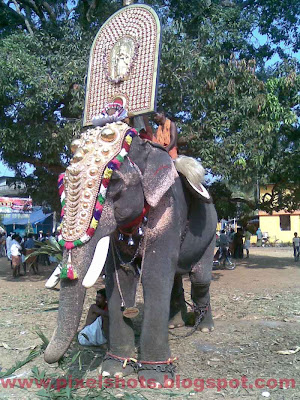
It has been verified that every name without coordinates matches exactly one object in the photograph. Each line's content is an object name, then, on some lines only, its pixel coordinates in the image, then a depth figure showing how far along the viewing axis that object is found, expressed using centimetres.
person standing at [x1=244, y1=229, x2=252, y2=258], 1993
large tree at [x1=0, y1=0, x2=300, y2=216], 939
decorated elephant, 331
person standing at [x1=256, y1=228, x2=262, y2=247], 2967
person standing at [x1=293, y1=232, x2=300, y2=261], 1783
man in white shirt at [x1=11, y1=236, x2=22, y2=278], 1335
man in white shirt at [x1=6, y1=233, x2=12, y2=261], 1569
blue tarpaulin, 2422
